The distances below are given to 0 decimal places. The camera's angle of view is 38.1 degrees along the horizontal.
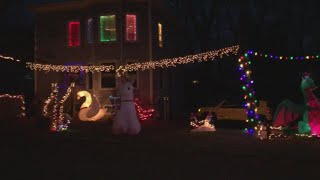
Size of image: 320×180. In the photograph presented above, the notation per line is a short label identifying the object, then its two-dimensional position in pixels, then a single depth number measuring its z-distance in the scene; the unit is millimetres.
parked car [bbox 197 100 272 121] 23844
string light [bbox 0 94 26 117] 27219
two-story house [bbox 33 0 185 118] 26125
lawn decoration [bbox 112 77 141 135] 17172
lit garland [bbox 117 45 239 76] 17195
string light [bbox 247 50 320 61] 16231
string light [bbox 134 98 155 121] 24812
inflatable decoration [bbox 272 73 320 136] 16094
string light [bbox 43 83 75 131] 19125
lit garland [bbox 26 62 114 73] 24266
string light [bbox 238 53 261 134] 16719
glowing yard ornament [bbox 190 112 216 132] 19641
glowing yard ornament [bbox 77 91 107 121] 22750
